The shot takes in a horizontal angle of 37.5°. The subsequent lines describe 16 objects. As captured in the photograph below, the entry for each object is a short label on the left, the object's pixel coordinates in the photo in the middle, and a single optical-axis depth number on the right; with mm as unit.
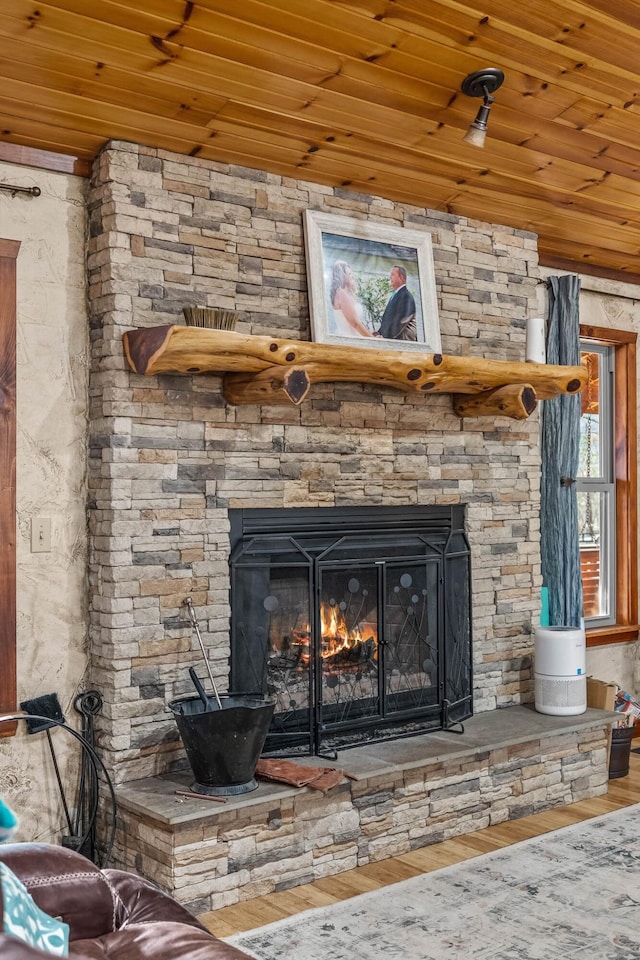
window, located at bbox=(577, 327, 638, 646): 5539
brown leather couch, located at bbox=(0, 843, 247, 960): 1841
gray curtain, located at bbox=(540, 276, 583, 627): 4898
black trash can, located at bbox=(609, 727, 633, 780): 4641
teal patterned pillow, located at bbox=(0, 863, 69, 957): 1527
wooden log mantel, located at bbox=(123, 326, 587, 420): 3271
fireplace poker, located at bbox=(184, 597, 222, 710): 3541
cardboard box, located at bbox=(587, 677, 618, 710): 4629
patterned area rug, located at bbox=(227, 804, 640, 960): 2889
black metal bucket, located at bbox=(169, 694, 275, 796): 3180
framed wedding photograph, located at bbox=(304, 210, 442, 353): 3850
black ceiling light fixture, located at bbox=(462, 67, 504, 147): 3096
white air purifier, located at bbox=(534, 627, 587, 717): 4379
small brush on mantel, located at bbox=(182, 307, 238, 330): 3387
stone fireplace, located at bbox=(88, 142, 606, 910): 3381
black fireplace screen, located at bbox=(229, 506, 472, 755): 3748
